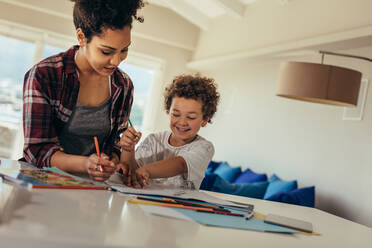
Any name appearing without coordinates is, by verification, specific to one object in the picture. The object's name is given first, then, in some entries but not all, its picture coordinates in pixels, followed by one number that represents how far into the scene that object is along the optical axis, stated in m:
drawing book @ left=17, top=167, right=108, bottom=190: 0.88
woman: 1.17
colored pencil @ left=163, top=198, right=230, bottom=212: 1.00
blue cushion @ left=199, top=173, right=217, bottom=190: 3.12
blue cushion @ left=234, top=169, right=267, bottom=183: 4.37
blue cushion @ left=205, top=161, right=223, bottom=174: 5.24
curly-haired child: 1.41
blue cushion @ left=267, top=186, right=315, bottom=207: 3.20
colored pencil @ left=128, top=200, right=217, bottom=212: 0.92
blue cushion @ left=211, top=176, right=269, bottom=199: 3.23
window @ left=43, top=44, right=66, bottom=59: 6.37
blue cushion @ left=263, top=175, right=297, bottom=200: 3.83
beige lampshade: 2.55
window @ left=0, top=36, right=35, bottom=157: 6.13
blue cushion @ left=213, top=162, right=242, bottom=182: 4.79
